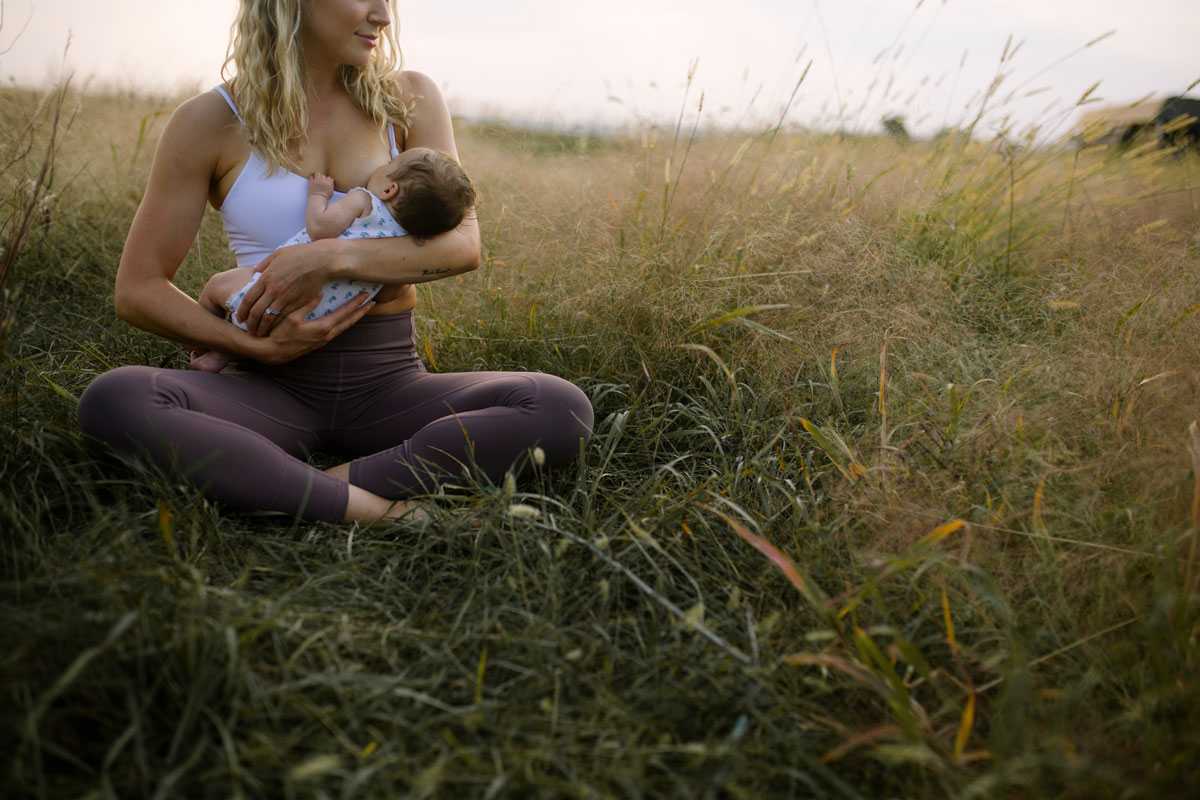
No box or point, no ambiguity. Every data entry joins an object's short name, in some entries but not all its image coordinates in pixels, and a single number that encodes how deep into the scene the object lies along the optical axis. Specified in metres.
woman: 1.60
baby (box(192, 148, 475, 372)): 1.68
